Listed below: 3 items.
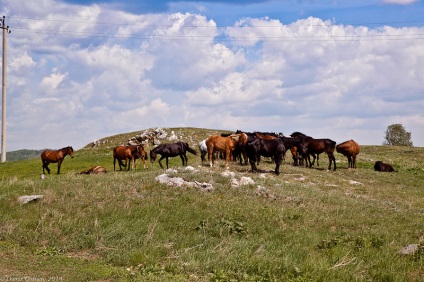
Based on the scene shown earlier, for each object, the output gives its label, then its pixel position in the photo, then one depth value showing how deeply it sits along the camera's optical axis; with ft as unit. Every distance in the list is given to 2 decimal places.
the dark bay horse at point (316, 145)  114.01
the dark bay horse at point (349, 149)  120.78
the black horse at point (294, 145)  110.42
